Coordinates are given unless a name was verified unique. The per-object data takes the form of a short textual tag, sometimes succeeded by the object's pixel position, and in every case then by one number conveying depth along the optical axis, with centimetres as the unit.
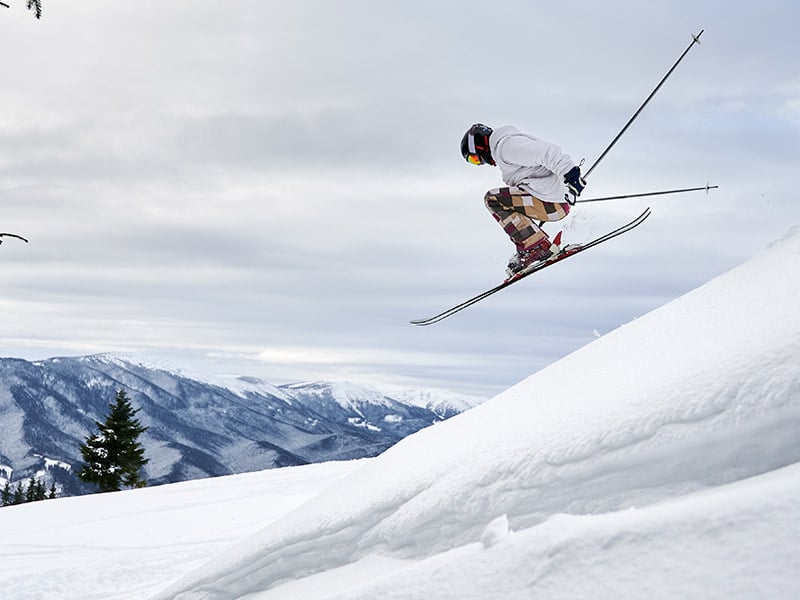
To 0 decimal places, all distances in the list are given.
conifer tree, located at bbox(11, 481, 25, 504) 8791
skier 1018
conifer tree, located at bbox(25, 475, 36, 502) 8592
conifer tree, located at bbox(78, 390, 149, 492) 4681
